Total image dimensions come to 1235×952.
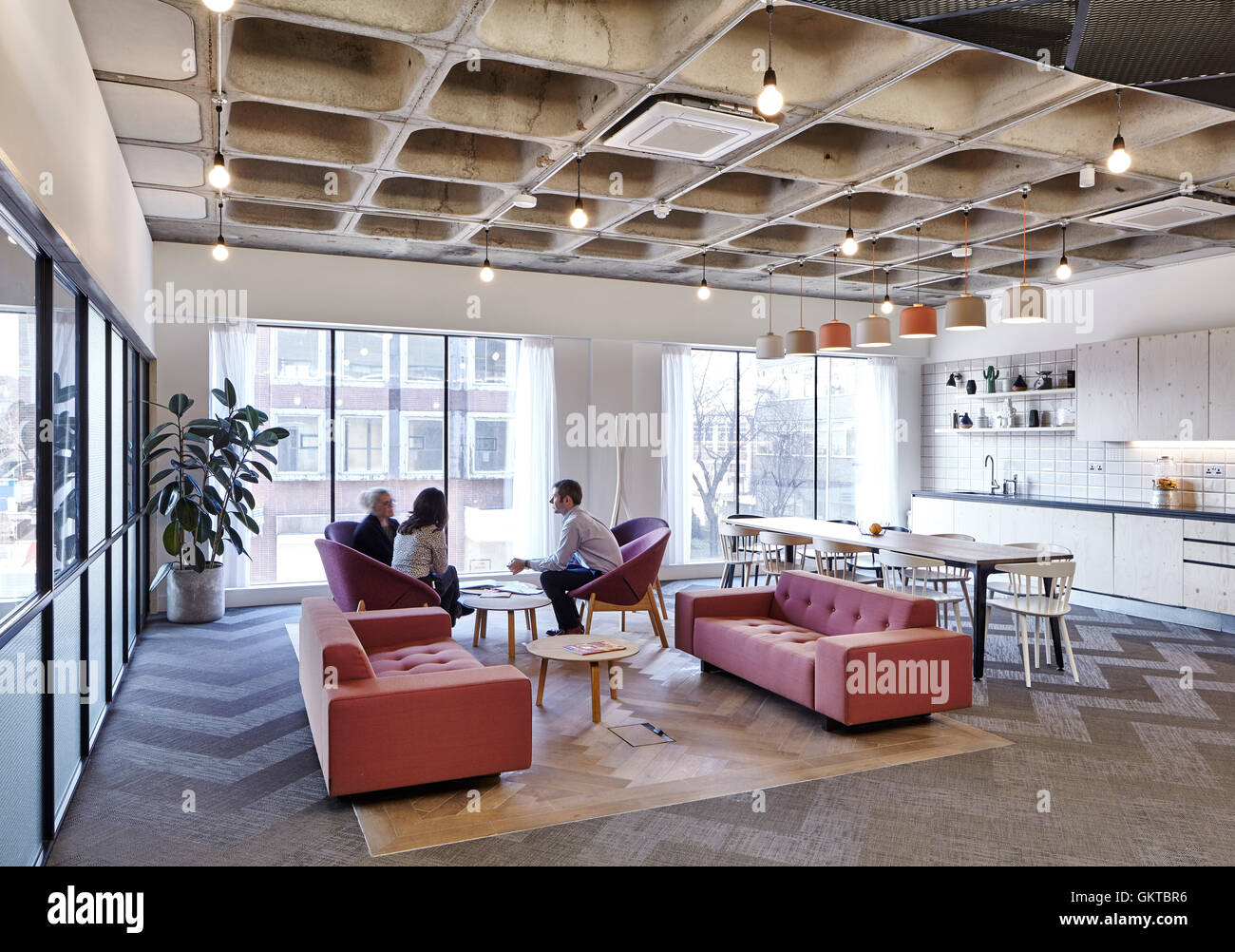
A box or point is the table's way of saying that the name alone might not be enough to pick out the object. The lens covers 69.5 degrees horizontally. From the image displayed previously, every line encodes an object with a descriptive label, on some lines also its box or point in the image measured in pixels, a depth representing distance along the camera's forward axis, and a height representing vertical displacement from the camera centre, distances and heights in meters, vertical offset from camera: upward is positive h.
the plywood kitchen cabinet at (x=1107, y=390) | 8.16 +0.73
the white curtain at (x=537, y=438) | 9.03 +0.29
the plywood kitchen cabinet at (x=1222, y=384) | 7.35 +0.70
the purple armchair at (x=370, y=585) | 5.84 -0.79
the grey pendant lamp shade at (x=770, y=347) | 7.67 +1.04
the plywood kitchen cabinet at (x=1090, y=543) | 8.02 -0.69
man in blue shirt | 6.60 -0.72
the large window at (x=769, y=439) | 10.20 +0.33
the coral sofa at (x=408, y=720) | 3.68 -1.09
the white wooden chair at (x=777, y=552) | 7.32 -0.71
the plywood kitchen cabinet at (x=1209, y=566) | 7.11 -0.80
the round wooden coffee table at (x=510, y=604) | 5.98 -0.94
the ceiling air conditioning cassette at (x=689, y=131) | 4.43 +1.78
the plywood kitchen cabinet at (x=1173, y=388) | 7.58 +0.71
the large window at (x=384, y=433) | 8.41 +0.32
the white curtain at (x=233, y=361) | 7.80 +0.92
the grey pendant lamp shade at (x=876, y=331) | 6.97 +1.08
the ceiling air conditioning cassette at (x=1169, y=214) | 6.14 +1.83
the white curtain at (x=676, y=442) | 9.60 +0.27
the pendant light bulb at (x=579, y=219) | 5.21 +1.46
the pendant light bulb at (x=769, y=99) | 3.25 +1.35
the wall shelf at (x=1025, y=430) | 9.11 +0.40
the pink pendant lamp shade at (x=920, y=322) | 6.16 +1.02
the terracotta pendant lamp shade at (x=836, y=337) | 6.95 +1.02
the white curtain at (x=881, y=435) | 10.79 +0.39
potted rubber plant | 7.00 -0.22
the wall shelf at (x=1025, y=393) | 8.98 +0.79
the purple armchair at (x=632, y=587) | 6.52 -0.90
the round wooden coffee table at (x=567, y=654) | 4.78 -1.02
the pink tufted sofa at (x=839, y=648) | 4.61 -1.03
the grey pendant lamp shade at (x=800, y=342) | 7.19 +1.01
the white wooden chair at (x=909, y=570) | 5.99 -0.78
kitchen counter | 7.24 -0.34
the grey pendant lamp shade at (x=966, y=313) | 5.93 +1.04
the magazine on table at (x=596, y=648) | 4.90 -1.01
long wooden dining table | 5.68 -0.57
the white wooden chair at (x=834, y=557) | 6.75 -0.71
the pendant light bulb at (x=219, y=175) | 4.21 +1.38
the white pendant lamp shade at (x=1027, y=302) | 5.86 +1.09
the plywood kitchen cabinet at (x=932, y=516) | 9.84 -0.54
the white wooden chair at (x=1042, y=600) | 5.66 -0.84
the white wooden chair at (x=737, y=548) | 8.10 -0.76
